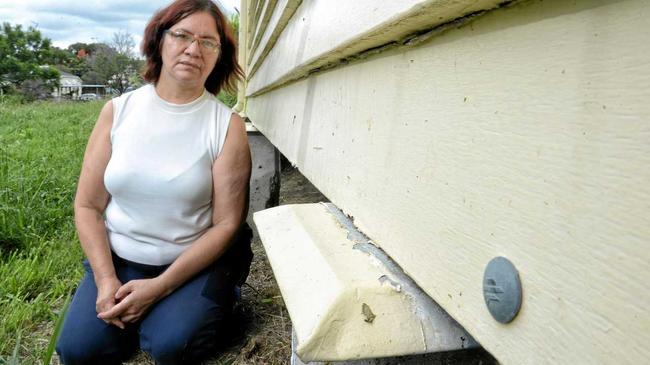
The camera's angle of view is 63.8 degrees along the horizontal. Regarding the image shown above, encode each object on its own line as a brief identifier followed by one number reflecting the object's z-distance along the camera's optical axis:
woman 1.92
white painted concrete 0.69
